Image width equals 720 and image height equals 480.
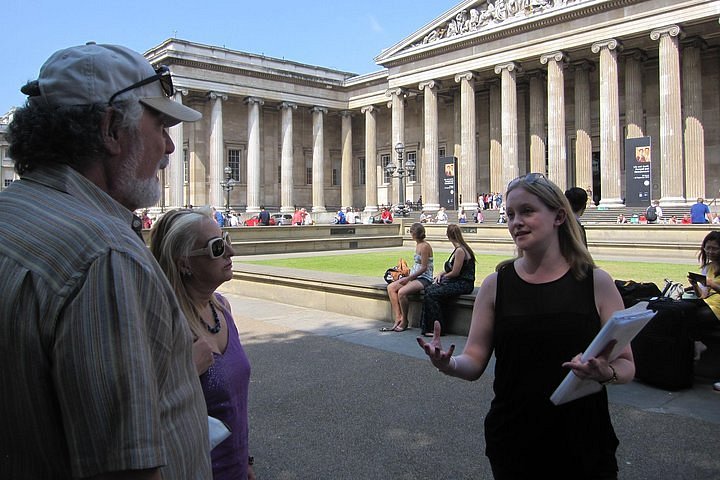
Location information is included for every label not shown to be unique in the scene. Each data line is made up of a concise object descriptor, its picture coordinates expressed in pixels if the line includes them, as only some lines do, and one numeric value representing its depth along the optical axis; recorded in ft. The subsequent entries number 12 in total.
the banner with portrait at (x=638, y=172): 95.61
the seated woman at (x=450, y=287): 28.86
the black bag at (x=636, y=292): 22.35
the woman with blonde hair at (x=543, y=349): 8.38
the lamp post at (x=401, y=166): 119.96
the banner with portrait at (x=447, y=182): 130.00
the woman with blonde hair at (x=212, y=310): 8.64
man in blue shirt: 82.17
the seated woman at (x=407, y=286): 30.68
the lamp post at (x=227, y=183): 135.95
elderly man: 4.01
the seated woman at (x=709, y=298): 20.94
